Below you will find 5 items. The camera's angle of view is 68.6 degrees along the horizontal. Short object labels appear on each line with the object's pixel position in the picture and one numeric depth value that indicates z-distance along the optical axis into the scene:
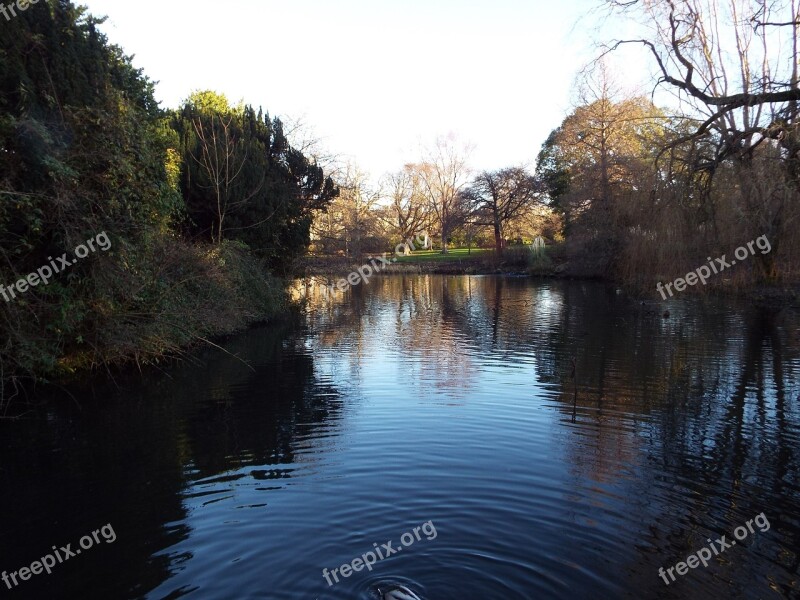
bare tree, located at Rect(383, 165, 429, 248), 71.56
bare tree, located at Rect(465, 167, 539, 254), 55.19
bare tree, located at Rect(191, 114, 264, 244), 20.70
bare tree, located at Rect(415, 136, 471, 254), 69.00
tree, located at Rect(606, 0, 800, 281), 8.94
